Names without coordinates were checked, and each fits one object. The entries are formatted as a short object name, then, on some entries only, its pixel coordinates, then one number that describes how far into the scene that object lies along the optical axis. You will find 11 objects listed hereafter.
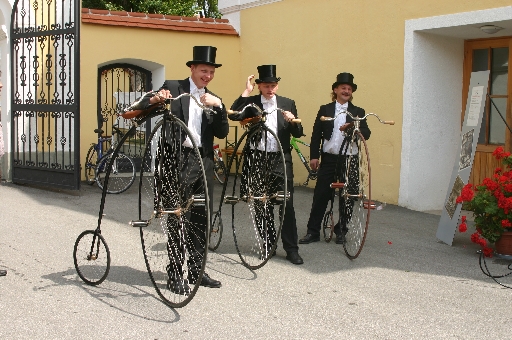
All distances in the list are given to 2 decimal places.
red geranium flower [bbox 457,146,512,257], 7.73
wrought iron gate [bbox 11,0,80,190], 11.98
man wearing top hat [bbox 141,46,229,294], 6.35
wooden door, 10.77
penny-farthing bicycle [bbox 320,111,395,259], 7.65
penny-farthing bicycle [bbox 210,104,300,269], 6.88
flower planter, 7.75
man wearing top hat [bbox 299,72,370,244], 8.50
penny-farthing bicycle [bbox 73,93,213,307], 5.78
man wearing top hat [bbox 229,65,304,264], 7.48
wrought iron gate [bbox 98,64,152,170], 14.61
